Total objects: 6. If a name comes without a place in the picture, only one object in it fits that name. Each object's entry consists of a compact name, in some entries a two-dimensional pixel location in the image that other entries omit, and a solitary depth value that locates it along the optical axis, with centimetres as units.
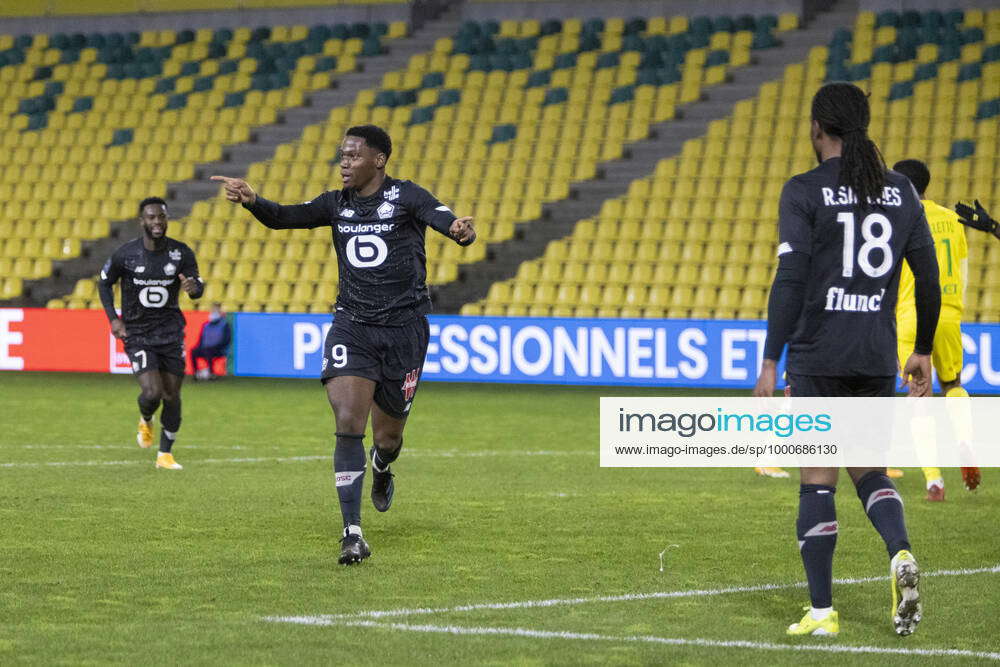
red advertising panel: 4534
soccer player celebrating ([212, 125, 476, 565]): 1620
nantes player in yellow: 1953
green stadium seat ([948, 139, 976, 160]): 4512
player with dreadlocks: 1177
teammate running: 2489
